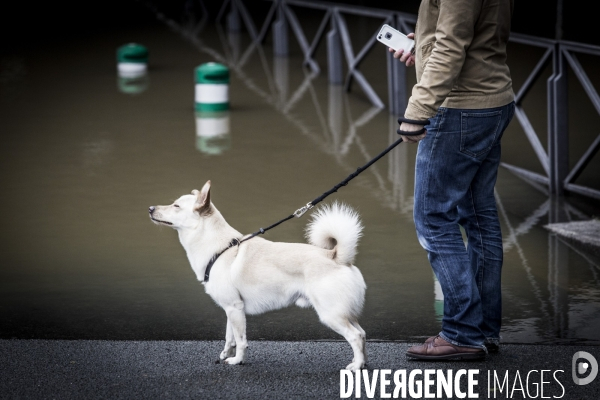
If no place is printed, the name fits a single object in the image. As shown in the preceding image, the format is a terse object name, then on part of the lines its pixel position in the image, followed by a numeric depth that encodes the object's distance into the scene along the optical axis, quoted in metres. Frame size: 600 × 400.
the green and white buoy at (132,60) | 27.00
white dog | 7.69
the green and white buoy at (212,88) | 20.16
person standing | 7.42
